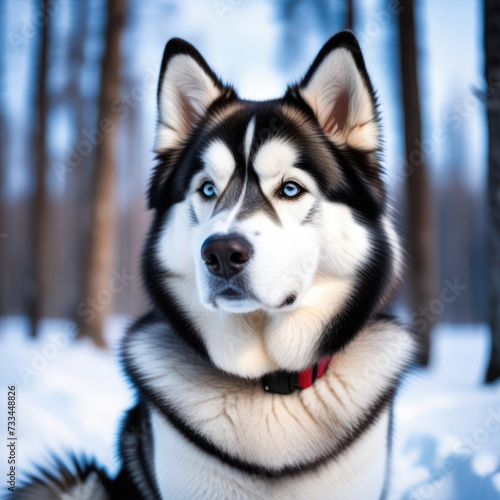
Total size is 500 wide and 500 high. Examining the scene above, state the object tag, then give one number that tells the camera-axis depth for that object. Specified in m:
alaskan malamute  1.73
